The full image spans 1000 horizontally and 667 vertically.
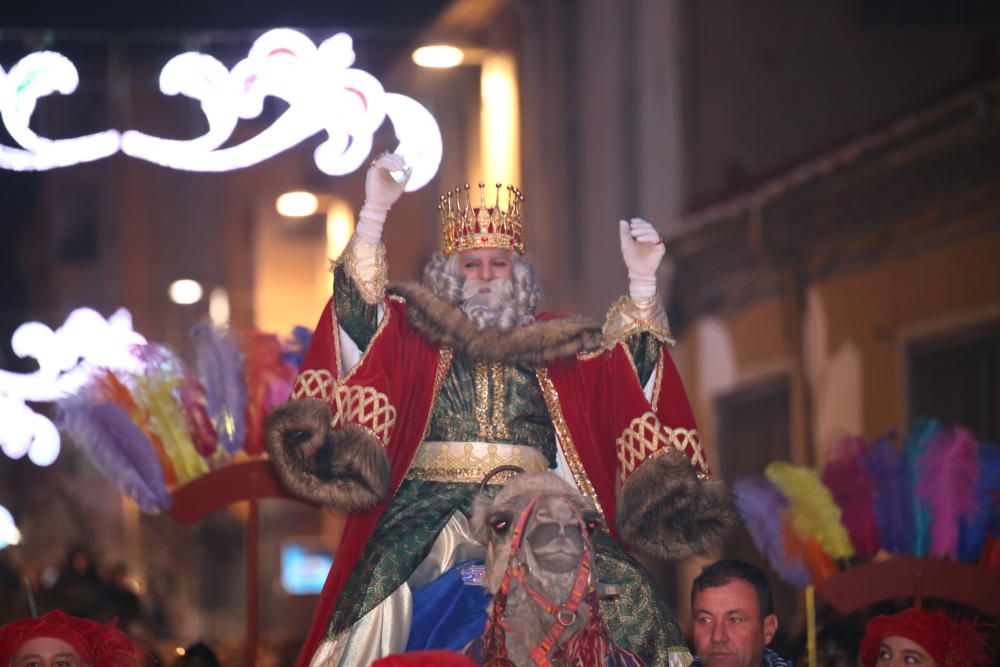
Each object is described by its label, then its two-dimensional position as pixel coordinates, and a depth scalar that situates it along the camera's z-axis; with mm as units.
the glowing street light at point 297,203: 22328
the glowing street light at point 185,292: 24859
